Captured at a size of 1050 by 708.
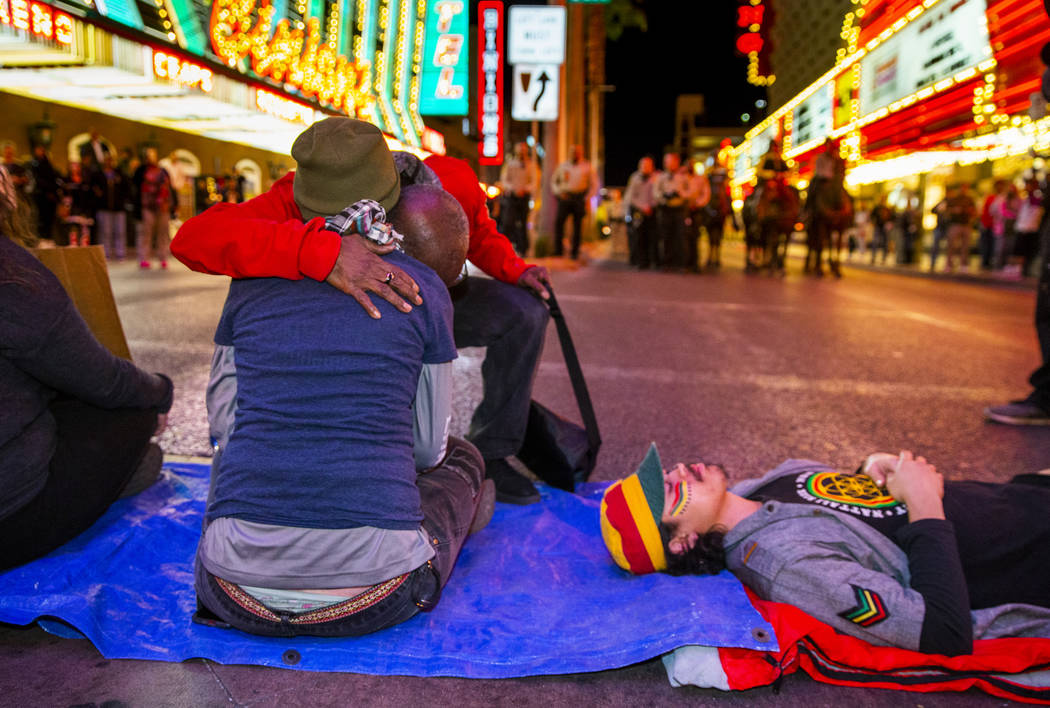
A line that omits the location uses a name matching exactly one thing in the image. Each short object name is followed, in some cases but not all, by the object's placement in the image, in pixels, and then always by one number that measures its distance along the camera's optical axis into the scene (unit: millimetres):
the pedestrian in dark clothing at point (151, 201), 13711
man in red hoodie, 2086
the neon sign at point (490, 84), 17938
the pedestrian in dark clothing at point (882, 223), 23250
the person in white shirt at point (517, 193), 16359
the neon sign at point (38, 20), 10062
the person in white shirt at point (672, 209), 14477
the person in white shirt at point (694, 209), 14993
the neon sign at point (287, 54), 15211
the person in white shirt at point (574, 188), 16016
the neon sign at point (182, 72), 13469
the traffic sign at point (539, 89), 15992
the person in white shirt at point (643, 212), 15969
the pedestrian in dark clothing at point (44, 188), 13625
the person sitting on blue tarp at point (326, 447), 1721
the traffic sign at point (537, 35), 15492
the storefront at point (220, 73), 12211
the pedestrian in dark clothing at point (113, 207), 13672
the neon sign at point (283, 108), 17219
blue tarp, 1912
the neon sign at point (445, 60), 26391
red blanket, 1862
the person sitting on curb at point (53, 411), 1945
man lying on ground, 1878
